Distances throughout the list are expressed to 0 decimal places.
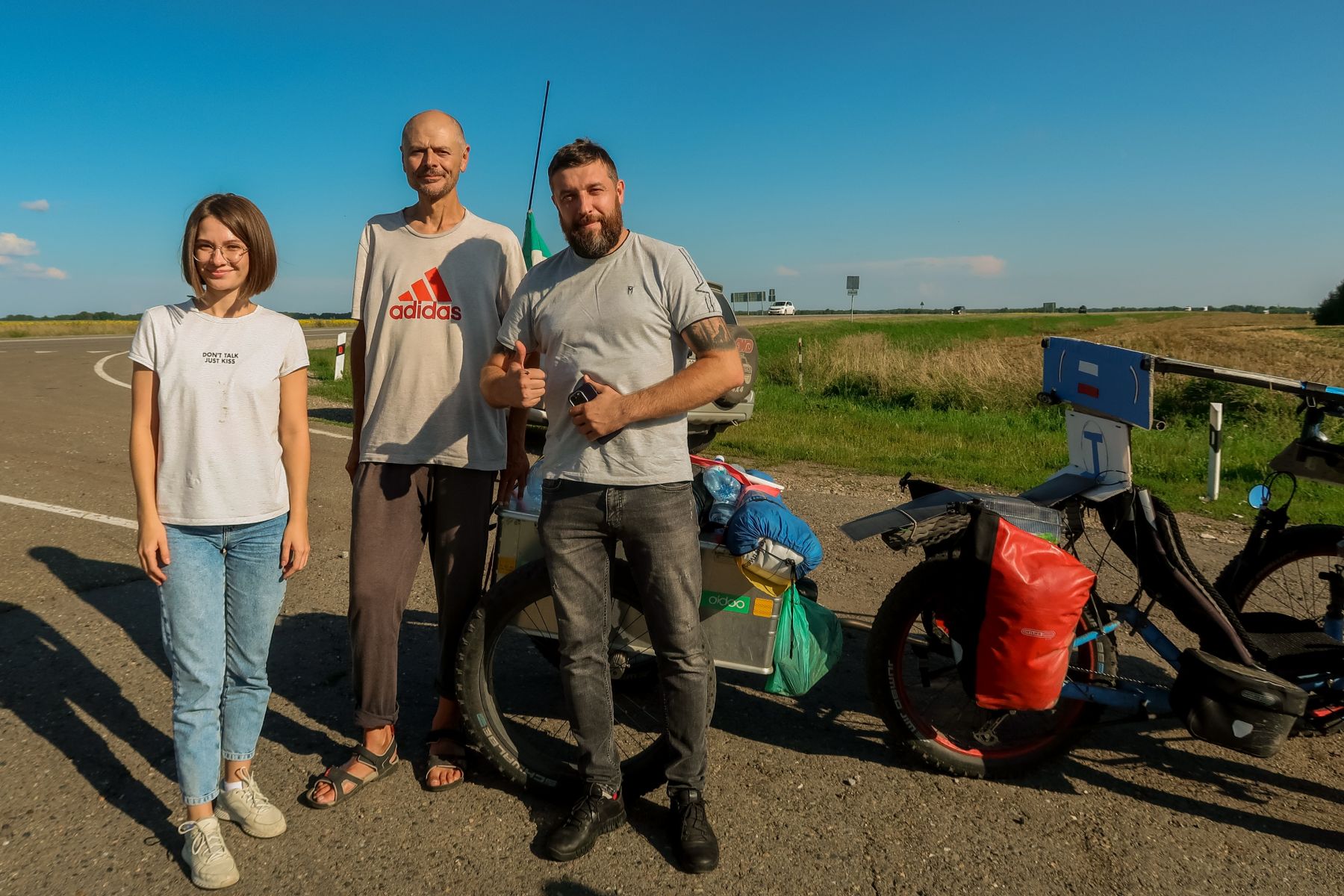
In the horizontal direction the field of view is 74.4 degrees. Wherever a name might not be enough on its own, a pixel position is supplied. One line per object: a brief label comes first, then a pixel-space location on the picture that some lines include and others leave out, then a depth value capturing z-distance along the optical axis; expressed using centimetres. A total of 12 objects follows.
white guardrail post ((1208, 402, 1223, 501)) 775
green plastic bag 313
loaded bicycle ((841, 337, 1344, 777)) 304
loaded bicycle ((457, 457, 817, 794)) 304
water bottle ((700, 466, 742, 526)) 324
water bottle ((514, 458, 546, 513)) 333
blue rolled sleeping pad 304
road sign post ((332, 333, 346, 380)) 1786
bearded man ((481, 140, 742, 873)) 269
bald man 311
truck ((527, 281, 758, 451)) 855
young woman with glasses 263
